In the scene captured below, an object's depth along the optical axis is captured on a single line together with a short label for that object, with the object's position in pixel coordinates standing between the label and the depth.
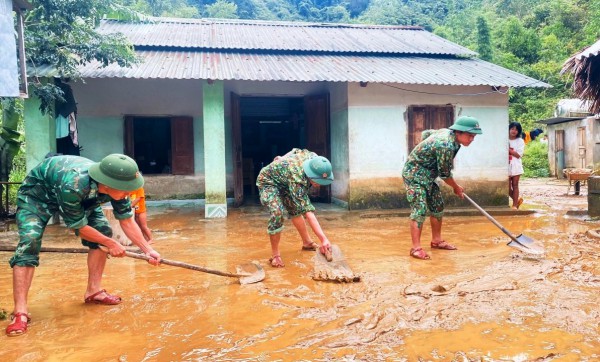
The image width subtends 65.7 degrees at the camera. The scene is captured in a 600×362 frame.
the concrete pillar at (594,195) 7.20
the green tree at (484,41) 23.19
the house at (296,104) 8.27
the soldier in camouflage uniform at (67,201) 2.99
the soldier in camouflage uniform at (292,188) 4.17
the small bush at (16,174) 10.29
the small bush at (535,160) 18.89
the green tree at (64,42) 6.68
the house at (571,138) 15.81
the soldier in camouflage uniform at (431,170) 4.82
